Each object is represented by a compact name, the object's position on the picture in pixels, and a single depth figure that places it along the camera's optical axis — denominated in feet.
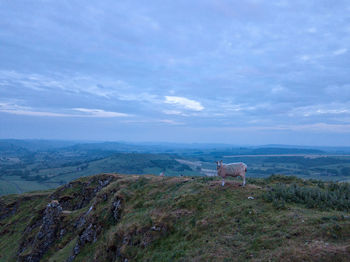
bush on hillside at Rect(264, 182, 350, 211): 45.39
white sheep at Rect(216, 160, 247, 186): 61.93
